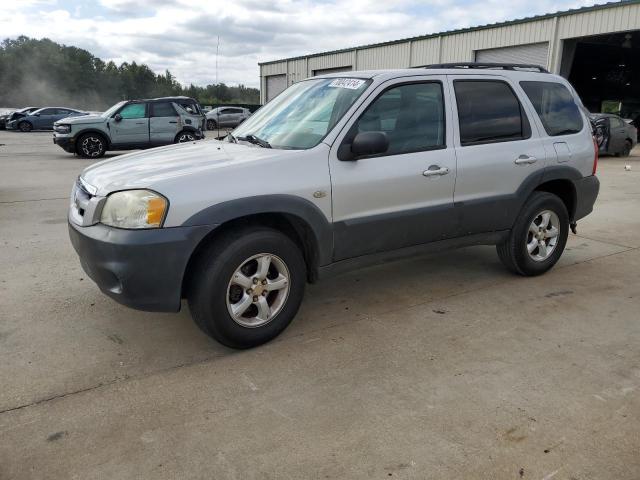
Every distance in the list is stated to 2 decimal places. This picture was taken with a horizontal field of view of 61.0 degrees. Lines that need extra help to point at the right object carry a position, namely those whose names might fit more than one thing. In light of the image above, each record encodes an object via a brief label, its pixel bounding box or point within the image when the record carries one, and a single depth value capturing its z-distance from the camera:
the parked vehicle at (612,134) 16.72
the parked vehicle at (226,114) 29.52
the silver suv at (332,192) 3.11
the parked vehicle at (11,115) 29.35
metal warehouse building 19.81
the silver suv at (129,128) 14.84
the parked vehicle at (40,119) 28.98
